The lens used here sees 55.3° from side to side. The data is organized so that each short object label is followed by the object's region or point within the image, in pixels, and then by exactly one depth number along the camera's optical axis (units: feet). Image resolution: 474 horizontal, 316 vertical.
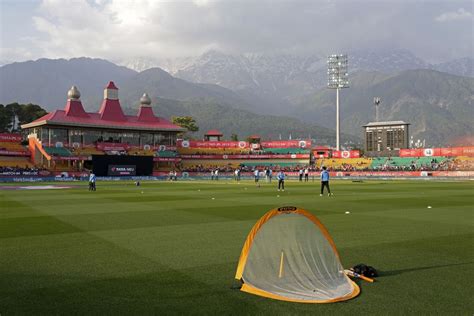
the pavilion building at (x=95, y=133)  272.76
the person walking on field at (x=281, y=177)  121.19
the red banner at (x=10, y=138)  275.43
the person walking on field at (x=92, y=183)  123.07
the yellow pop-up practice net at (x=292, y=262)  25.30
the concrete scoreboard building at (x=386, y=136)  427.74
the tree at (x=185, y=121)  483.10
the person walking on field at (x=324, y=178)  97.96
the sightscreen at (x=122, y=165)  227.61
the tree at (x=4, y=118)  408.46
